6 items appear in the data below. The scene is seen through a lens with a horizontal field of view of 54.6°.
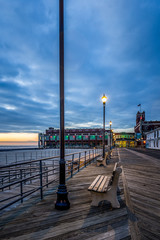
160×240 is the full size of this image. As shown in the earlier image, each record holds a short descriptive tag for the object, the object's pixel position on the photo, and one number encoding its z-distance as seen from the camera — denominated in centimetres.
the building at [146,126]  9368
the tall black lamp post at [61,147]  422
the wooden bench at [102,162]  1242
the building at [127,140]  10978
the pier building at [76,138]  15288
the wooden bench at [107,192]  414
